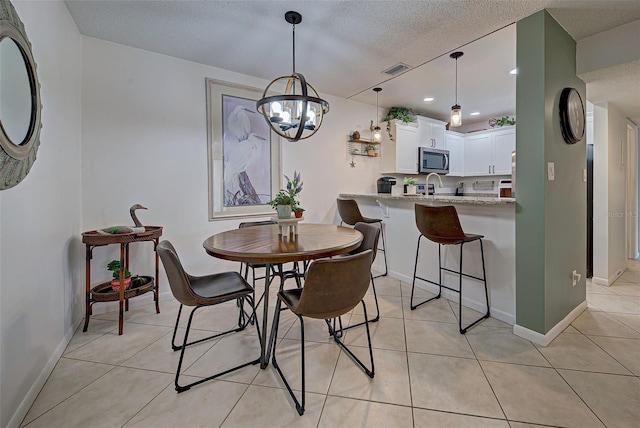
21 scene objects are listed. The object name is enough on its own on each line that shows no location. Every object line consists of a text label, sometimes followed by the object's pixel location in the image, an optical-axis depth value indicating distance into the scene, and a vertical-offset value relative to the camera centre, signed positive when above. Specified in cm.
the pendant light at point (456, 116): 305 +103
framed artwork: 310 +67
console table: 215 -58
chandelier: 190 +75
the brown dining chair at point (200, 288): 151 -48
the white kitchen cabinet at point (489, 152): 486 +106
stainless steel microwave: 474 +88
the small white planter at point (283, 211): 194 +0
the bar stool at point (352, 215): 338 -5
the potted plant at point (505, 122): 472 +151
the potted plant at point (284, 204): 194 +5
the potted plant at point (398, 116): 450 +155
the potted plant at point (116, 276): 230 -53
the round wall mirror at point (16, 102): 121 +54
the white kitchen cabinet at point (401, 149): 448 +101
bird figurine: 226 -13
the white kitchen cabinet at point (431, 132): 477 +137
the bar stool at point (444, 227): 223 -14
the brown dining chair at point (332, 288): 134 -38
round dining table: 147 -20
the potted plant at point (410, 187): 397 +34
